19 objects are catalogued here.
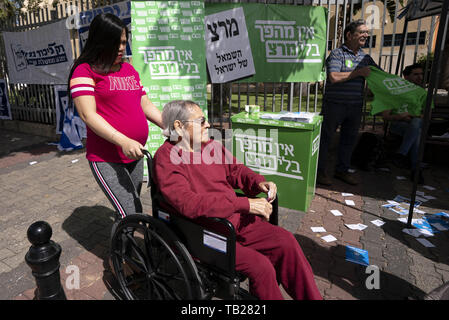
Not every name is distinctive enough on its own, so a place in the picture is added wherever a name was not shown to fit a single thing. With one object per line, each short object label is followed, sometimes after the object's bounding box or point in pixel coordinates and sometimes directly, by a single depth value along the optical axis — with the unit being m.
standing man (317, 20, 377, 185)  4.22
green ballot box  3.60
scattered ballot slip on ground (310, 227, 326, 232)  3.43
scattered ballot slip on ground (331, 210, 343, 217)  3.80
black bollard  1.77
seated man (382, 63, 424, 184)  4.95
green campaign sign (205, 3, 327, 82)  5.16
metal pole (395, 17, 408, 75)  5.21
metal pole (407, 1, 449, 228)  2.84
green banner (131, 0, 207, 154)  4.31
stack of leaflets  3.64
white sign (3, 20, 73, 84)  6.62
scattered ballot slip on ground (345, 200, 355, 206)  4.05
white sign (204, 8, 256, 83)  5.14
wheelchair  1.79
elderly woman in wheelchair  1.82
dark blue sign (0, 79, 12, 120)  8.27
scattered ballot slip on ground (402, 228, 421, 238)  3.32
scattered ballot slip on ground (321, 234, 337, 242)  3.23
